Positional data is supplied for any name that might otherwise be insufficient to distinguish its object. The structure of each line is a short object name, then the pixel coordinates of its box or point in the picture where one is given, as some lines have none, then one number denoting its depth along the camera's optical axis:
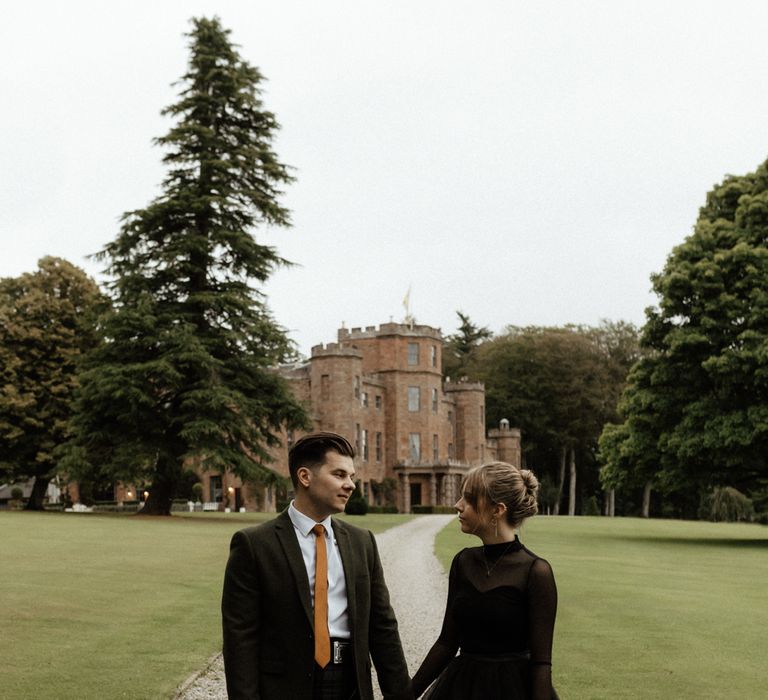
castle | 57.22
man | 3.64
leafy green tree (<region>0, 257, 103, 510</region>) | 38.56
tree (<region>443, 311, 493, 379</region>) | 84.62
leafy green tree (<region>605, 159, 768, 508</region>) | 28.36
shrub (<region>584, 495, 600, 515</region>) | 63.38
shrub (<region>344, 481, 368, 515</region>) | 44.88
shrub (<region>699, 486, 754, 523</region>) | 52.03
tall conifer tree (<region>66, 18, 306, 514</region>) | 32.03
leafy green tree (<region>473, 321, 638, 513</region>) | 67.00
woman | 3.78
